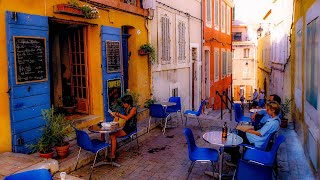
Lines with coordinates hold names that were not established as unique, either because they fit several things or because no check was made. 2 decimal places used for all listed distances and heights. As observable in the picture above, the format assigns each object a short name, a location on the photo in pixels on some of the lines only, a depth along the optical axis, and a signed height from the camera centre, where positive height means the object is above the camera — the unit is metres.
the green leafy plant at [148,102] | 9.13 -0.97
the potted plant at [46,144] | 5.46 -1.32
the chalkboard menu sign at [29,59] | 5.68 +0.24
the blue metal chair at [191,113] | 8.83 -1.29
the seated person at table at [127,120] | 6.17 -1.06
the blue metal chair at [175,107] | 9.29 -1.17
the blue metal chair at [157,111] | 8.34 -1.14
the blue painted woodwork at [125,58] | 9.33 +0.37
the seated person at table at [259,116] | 6.61 -1.07
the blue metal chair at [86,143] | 5.22 -1.27
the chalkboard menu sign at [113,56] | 8.16 +0.39
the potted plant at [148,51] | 9.49 +0.60
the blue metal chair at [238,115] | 8.15 -1.25
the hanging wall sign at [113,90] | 8.29 -0.57
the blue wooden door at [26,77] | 5.59 -0.11
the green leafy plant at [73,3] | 6.75 +1.50
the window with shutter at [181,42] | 12.42 +1.15
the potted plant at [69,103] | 8.12 -0.87
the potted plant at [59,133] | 5.61 -1.14
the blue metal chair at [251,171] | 3.65 -1.25
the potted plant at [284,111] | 9.12 -1.32
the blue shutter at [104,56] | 7.94 +0.36
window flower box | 6.41 +1.31
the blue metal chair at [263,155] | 4.67 -1.38
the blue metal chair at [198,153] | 4.96 -1.42
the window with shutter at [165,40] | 10.89 +1.06
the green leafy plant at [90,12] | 7.02 +1.37
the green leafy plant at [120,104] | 7.17 -0.85
